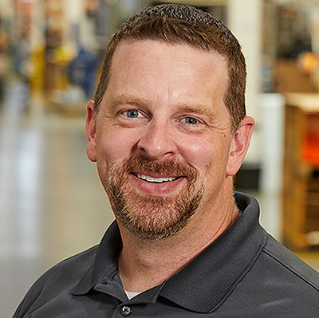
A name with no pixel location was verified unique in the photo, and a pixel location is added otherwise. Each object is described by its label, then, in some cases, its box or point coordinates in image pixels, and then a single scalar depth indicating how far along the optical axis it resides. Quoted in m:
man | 1.04
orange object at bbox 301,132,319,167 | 4.40
